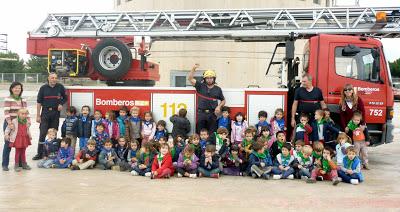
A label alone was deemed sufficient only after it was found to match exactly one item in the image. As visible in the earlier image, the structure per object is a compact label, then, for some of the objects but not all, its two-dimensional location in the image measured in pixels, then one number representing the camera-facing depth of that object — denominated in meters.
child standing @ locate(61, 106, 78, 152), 8.32
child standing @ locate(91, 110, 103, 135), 8.16
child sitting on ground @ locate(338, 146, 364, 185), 6.75
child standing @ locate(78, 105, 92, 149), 8.23
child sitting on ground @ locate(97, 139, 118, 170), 7.63
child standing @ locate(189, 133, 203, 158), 7.28
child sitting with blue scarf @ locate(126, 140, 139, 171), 7.52
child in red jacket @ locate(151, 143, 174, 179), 6.87
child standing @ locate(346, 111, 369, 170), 7.64
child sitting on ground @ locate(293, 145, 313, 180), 6.96
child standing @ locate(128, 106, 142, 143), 8.10
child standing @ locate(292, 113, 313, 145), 7.61
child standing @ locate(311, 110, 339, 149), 7.70
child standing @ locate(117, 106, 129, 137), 8.07
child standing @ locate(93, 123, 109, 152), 8.00
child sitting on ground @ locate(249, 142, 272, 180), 7.01
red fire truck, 8.09
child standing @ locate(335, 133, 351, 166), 6.99
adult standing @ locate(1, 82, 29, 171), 7.36
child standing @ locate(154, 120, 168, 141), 8.02
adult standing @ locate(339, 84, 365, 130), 7.62
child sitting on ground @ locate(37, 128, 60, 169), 7.86
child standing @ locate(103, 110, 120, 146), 8.13
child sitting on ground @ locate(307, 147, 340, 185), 6.75
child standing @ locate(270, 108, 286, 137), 7.81
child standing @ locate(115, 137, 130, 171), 7.78
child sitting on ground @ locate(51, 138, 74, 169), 7.69
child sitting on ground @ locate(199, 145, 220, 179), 6.98
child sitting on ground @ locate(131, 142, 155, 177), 7.11
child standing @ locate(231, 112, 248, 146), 7.80
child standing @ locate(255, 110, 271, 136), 7.87
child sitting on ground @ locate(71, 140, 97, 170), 7.57
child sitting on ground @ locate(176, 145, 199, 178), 7.00
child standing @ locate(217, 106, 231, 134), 7.90
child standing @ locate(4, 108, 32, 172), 7.35
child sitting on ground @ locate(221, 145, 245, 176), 7.27
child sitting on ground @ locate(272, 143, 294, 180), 7.00
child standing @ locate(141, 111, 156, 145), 8.05
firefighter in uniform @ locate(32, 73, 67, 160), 8.40
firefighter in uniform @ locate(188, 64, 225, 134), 7.87
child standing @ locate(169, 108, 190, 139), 7.95
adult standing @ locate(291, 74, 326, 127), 7.73
